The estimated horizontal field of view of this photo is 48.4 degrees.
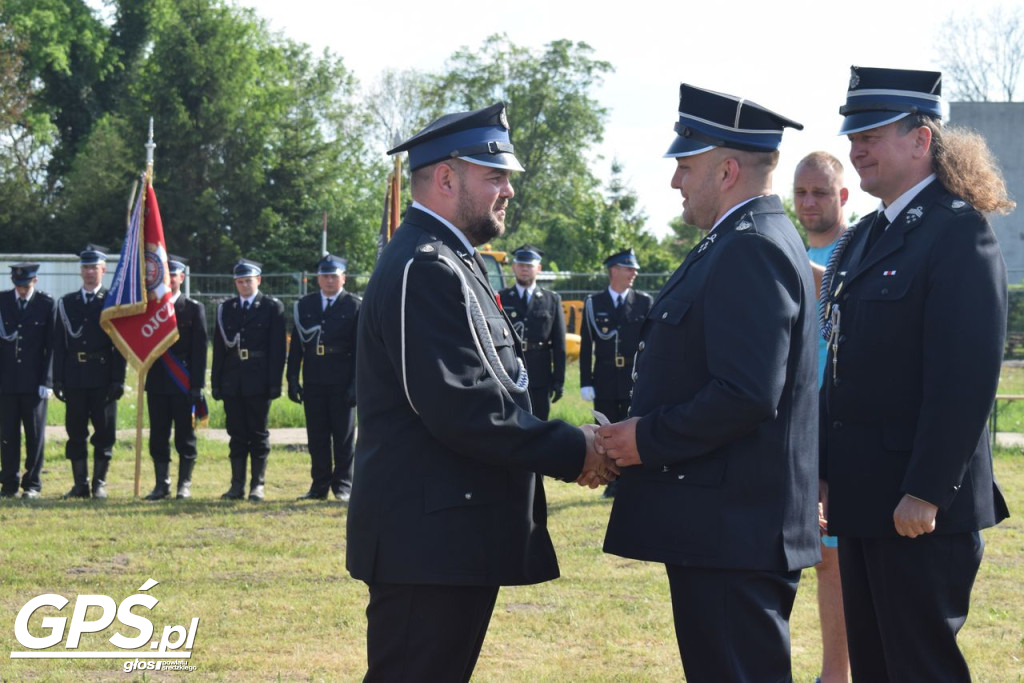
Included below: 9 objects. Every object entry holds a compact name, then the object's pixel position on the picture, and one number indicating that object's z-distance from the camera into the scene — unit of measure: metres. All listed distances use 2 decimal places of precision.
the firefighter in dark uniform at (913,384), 3.28
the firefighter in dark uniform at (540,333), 11.20
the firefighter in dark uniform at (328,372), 10.40
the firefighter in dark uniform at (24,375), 10.47
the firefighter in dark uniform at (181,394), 10.47
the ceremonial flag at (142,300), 10.20
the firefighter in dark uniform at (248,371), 10.45
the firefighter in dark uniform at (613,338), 11.03
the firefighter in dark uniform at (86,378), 10.43
